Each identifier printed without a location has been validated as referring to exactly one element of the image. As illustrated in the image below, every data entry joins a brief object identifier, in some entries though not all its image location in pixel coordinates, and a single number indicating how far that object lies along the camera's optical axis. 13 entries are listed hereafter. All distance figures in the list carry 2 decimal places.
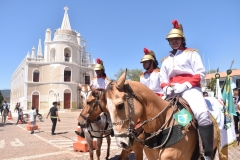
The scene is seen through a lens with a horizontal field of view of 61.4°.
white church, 44.09
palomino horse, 2.54
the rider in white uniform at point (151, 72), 5.24
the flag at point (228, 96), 4.37
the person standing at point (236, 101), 10.65
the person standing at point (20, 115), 22.97
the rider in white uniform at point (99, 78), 6.51
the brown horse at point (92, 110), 5.03
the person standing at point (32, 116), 16.20
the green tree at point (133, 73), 58.46
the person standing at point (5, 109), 20.68
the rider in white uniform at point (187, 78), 3.02
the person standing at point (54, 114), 14.53
